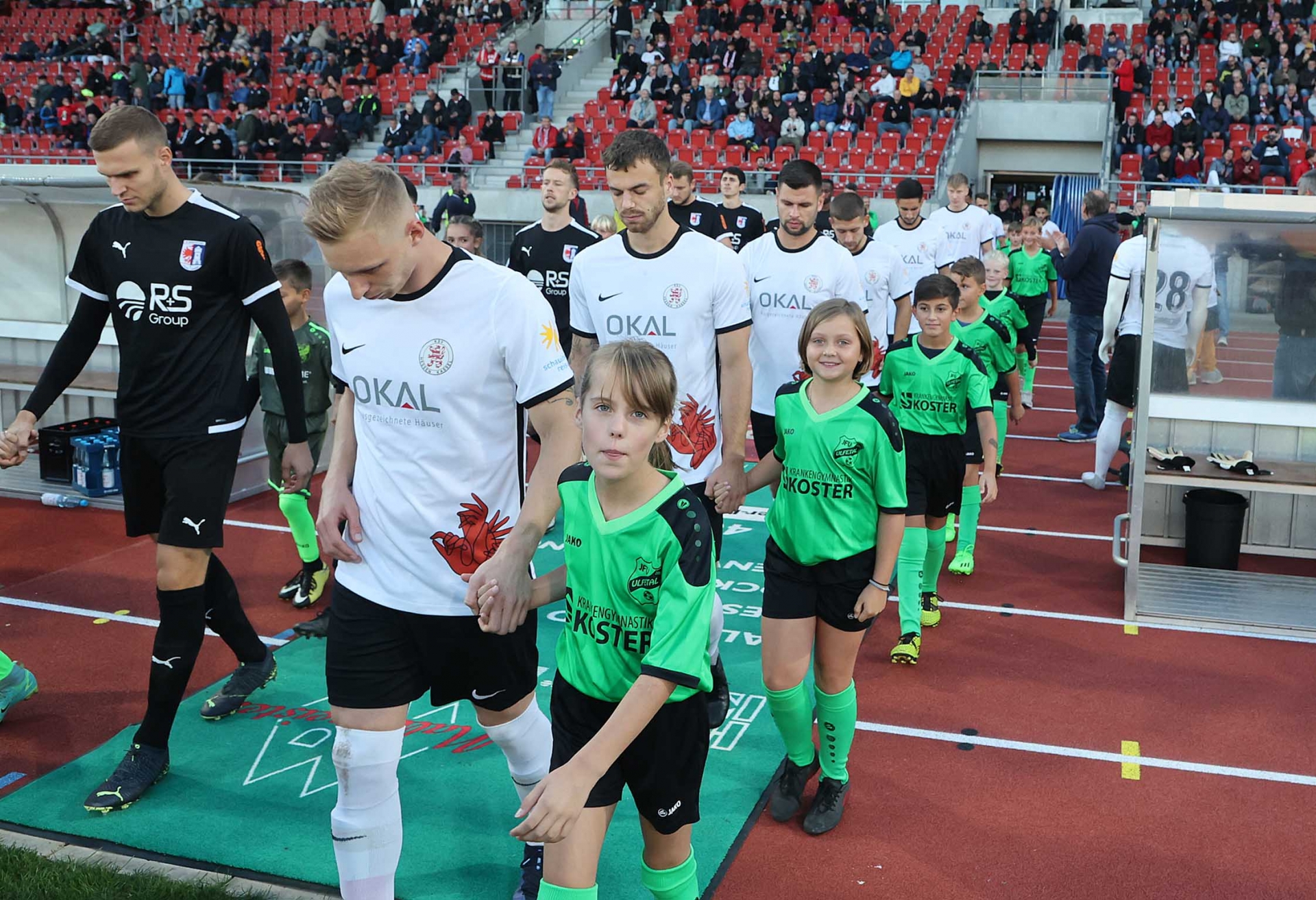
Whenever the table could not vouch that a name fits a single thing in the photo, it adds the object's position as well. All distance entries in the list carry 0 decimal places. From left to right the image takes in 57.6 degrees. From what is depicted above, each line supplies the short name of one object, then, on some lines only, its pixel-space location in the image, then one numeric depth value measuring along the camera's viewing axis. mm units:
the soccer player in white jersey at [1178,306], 7191
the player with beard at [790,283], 5918
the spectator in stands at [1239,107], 23250
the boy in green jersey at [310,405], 6879
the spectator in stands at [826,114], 24781
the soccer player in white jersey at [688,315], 4703
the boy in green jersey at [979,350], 7590
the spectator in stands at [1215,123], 22750
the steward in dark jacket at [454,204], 17812
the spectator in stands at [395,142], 27078
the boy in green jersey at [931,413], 6137
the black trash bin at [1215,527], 7914
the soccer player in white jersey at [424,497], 3141
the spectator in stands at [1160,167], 21766
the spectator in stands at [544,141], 25156
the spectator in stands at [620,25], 31281
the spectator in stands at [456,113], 27547
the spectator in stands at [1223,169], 21250
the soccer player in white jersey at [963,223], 11953
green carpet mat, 4164
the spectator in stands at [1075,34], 26766
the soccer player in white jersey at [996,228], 12461
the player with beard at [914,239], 9844
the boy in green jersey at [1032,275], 13164
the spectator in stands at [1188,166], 21672
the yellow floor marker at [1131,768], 5015
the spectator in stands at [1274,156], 20797
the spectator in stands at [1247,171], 20719
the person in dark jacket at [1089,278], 11531
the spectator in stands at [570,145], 24672
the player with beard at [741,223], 10133
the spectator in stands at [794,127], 24156
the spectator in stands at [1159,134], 22562
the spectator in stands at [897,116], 24188
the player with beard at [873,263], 7301
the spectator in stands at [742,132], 24422
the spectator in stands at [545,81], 28594
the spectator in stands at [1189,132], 22250
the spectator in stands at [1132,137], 23047
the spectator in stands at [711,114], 25656
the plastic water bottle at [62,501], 9203
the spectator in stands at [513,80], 29359
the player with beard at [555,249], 8344
